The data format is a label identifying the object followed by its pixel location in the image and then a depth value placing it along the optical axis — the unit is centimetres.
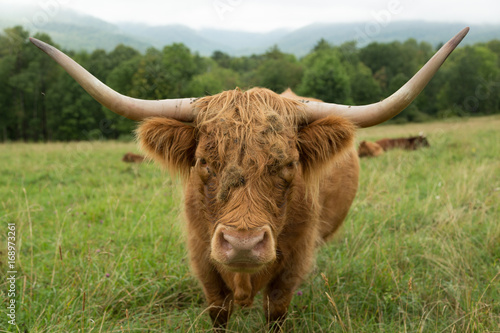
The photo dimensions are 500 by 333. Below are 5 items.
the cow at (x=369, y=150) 1022
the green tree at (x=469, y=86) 4222
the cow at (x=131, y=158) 1015
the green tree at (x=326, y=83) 3794
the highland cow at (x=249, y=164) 189
